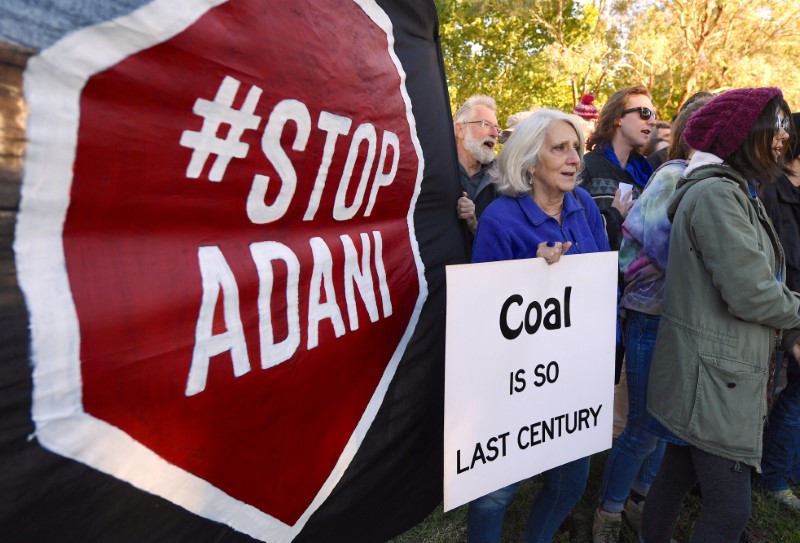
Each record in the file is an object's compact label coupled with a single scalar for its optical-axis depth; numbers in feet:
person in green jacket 6.21
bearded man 10.21
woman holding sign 6.88
